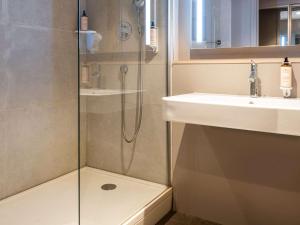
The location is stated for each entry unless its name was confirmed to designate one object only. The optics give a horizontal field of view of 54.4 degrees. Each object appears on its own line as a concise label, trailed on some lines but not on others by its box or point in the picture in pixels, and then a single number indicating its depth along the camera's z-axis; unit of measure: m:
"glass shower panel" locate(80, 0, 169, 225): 1.80
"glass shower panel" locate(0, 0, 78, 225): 1.83
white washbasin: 1.26
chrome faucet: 1.66
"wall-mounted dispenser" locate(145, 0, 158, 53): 1.95
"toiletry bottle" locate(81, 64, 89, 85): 1.69
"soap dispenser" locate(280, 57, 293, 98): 1.54
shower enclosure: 1.78
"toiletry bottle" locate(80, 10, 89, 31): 1.94
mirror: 1.66
